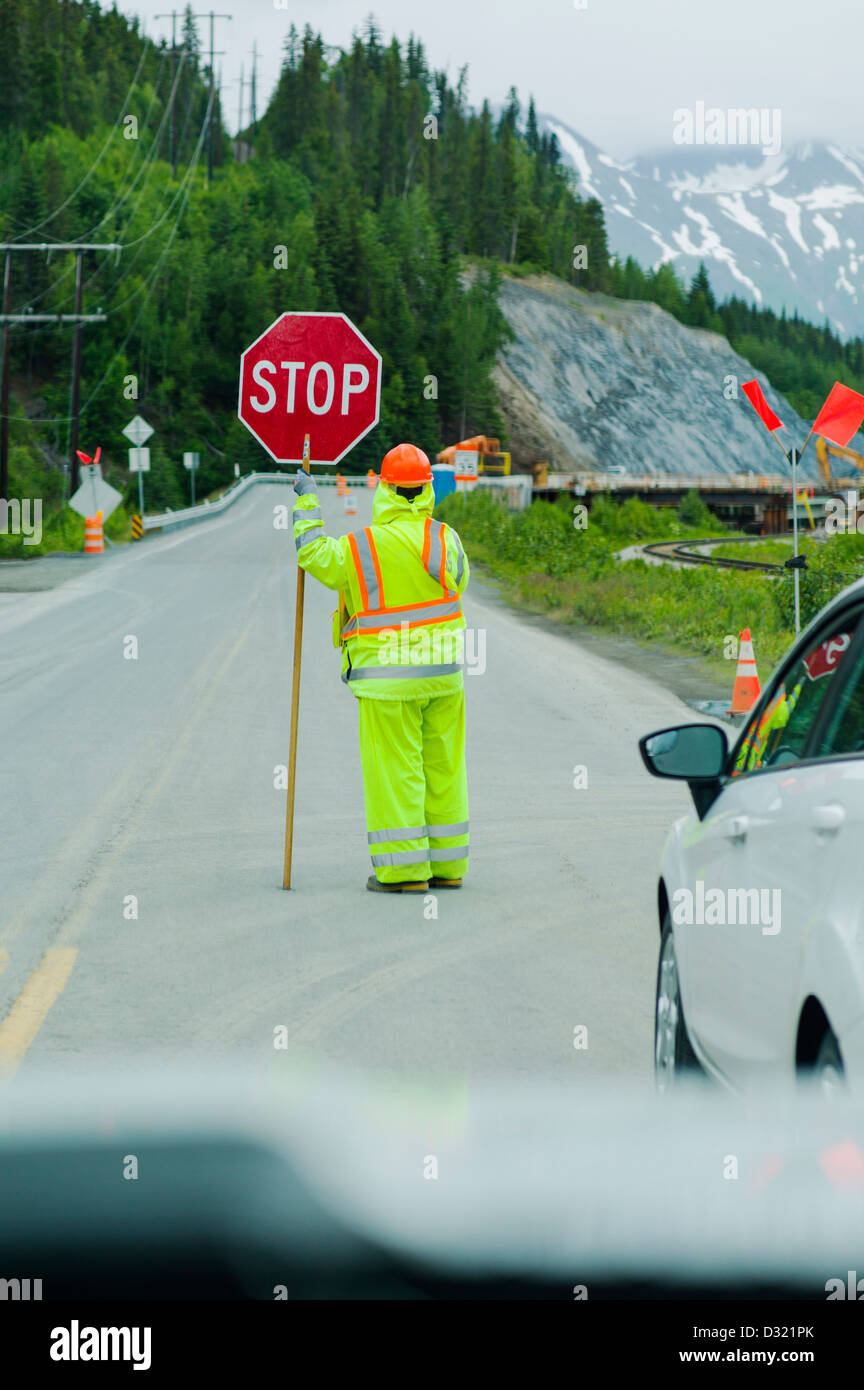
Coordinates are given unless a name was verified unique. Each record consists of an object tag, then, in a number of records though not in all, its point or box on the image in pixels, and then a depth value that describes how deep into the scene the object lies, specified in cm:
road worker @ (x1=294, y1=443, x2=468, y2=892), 800
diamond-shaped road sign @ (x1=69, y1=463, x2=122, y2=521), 4156
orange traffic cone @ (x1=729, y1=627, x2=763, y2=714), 1456
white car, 295
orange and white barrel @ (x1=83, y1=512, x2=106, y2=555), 4194
